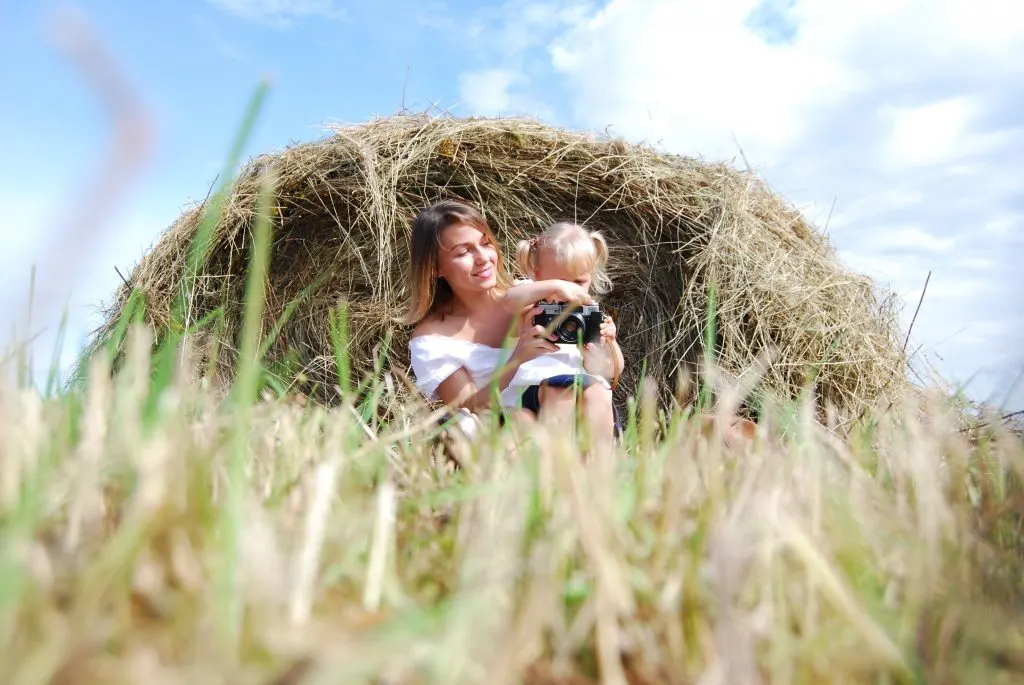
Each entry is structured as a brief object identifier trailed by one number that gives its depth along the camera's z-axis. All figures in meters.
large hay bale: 3.15
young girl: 2.54
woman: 2.78
